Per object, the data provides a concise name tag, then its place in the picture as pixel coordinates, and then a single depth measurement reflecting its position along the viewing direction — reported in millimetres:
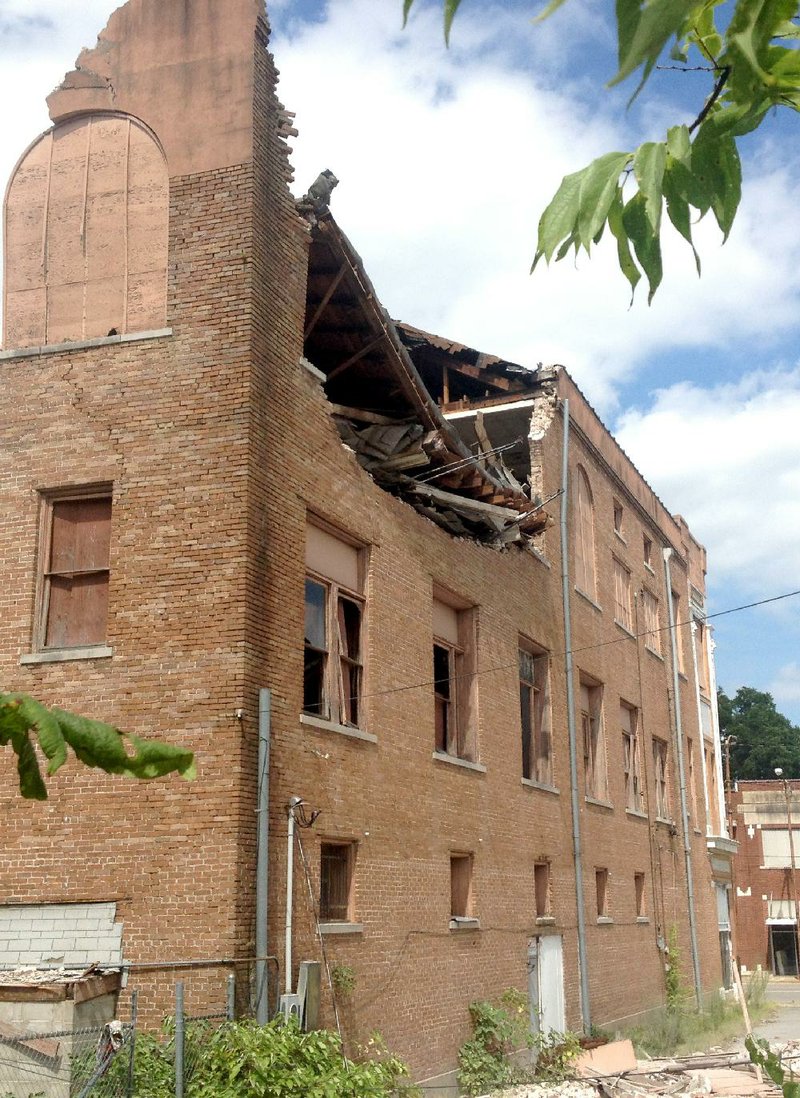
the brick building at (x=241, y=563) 13367
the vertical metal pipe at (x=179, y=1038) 11508
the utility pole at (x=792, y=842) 56000
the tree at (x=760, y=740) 111438
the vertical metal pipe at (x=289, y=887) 13274
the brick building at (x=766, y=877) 56438
